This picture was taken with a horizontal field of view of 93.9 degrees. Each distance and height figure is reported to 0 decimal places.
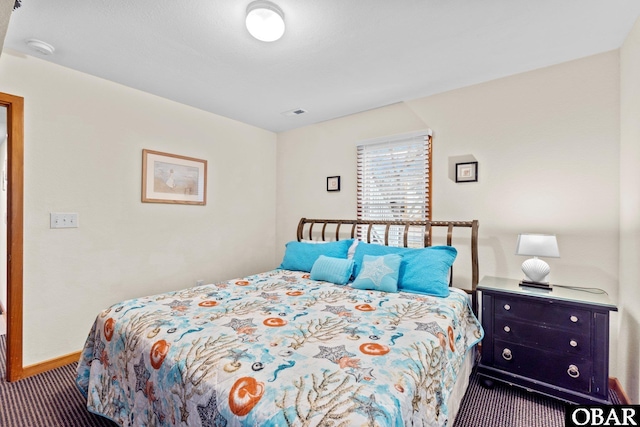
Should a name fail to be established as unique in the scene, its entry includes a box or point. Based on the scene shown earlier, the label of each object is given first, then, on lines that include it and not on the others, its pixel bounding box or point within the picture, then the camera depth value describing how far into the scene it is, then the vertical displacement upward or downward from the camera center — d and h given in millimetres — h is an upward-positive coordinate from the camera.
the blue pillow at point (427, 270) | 2322 -451
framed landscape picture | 3053 +358
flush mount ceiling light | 1734 +1151
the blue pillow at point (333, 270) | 2688 -521
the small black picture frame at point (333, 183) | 3699 +376
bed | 1067 -632
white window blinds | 3049 +360
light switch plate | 2486 -82
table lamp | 2166 -277
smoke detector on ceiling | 2139 +1202
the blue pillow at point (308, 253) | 3064 -416
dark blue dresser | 1891 -855
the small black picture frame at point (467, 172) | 2758 +400
